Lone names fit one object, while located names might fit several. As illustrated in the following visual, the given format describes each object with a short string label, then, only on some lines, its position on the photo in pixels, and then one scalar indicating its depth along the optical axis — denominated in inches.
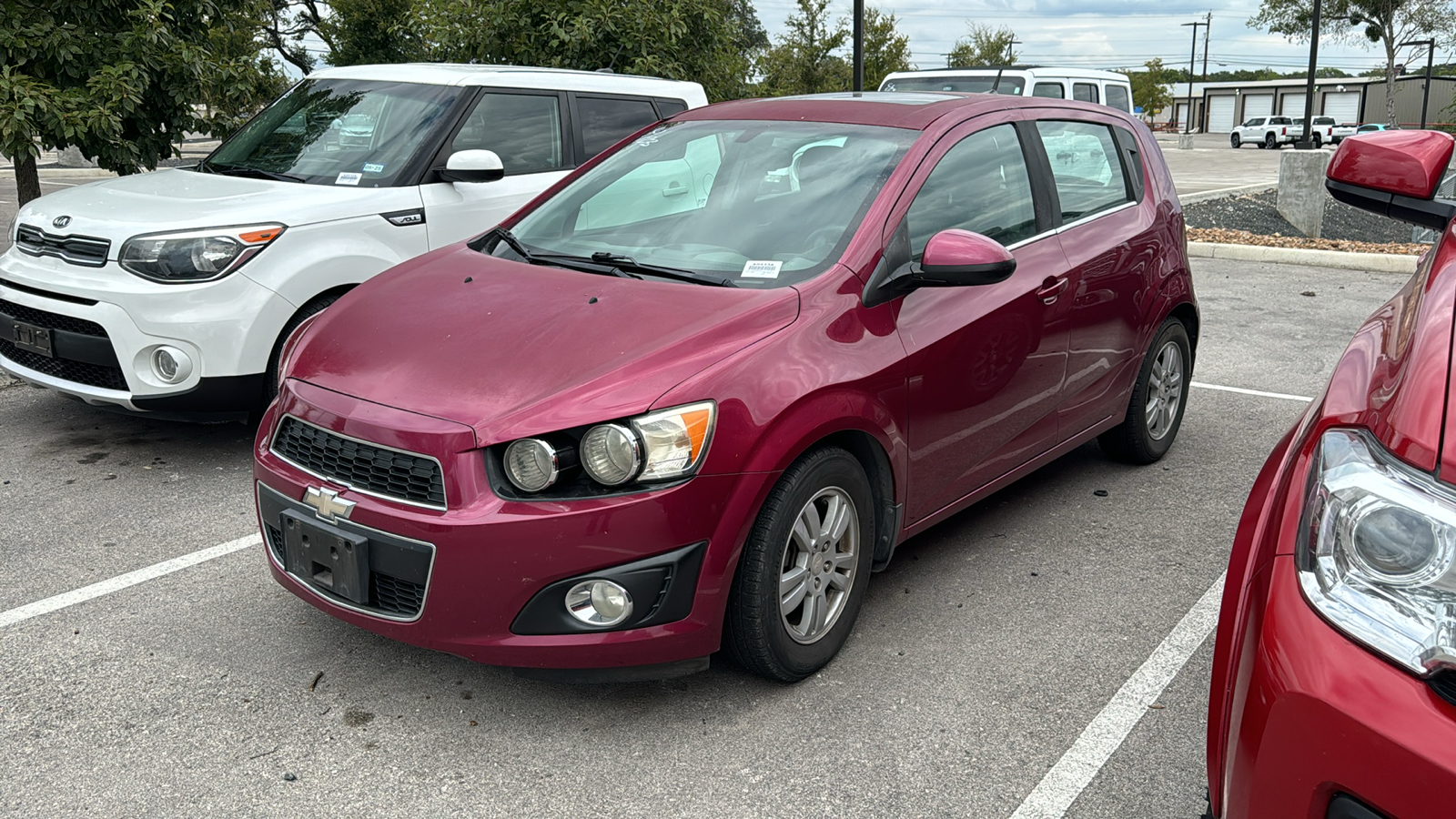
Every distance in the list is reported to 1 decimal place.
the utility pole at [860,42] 531.2
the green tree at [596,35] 362.0
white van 482.3
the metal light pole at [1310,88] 874.4
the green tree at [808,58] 943.7
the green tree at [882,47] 1024.9
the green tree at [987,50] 1835.6
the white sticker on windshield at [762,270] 133.0
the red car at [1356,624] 57.9
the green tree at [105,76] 264.8
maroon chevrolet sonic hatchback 109.5
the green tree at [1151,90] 2962.6
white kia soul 188.9
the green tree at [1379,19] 1975.9
